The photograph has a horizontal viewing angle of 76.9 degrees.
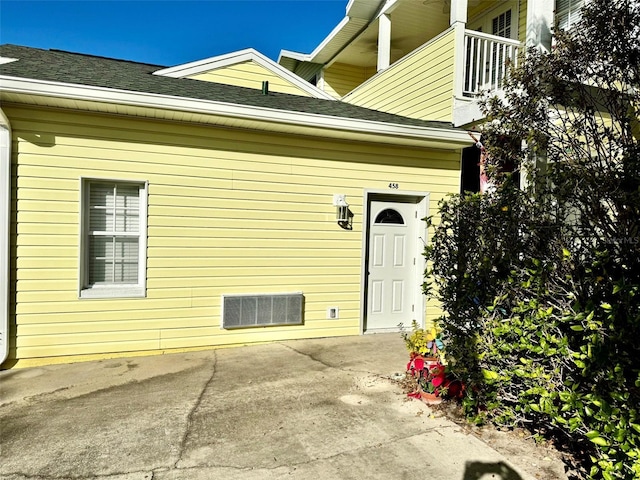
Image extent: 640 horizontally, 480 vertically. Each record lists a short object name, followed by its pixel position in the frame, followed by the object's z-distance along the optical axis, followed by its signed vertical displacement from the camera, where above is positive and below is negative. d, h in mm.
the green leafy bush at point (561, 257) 2236 -131
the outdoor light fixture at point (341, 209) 5730 +341
